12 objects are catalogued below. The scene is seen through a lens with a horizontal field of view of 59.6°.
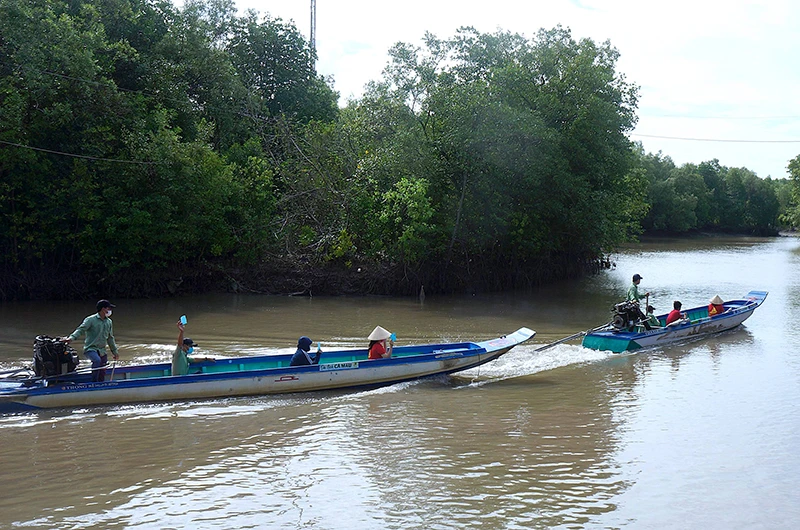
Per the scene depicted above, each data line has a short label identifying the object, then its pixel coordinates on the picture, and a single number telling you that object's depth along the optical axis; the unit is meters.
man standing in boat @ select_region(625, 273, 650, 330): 16.38
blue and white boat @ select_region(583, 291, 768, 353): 15.79
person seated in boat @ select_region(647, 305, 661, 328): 16.44
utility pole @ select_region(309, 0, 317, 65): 43.09
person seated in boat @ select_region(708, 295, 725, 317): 18.25
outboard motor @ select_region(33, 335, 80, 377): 10.93
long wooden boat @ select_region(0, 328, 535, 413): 10.93
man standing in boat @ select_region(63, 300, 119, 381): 11.14
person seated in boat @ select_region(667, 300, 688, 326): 16.95
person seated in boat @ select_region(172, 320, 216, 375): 11.62
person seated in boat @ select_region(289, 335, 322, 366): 12.12
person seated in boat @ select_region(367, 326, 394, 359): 12.60
